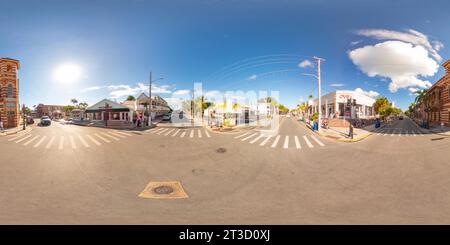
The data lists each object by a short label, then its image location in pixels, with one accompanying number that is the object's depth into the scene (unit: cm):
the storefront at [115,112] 4219
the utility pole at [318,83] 2313
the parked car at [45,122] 3586
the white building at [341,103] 5381
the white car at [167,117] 4629
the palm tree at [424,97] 4938
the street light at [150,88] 3008
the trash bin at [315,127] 2583
